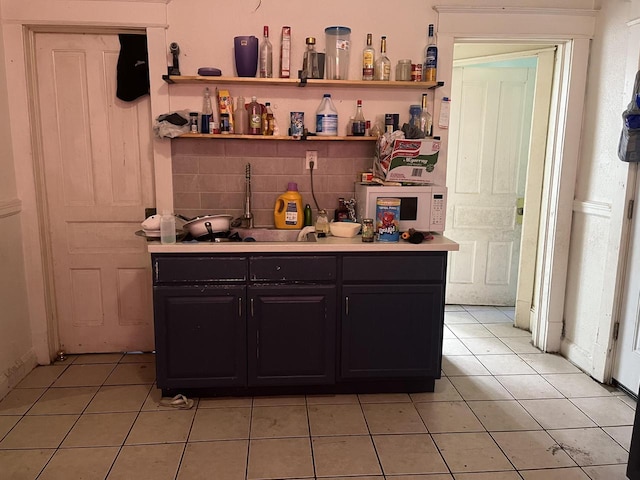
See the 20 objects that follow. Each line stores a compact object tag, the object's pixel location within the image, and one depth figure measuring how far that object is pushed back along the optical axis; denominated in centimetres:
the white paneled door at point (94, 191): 302
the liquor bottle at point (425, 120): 304
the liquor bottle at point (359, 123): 301
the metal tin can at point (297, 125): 296
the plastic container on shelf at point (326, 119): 297
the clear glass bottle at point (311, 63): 291
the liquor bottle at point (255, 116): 294
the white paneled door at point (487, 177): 403
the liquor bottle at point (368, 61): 293
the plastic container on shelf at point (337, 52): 293
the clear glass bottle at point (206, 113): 294
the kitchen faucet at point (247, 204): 302
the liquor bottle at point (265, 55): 289
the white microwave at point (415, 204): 282
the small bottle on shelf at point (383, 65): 296
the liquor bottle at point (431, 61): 294
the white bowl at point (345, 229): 280
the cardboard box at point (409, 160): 283
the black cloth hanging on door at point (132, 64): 297
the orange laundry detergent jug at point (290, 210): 297
